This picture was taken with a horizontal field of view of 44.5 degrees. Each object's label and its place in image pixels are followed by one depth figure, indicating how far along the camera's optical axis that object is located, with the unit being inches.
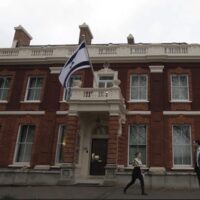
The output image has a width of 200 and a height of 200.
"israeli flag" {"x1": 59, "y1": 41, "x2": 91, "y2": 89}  574.1
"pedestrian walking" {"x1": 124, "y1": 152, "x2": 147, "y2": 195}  397.8
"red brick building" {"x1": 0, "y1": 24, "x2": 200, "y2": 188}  574.9
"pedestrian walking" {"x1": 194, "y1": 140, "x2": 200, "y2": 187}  401.3
